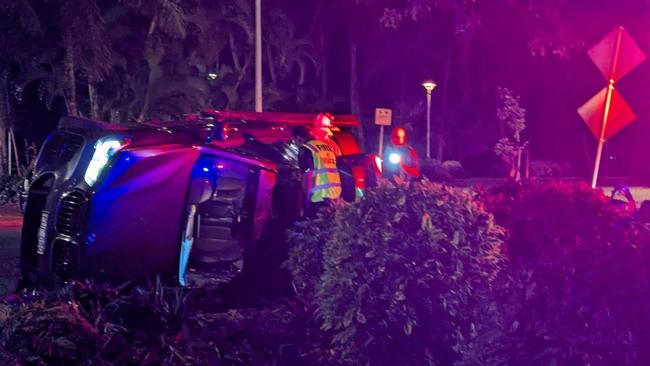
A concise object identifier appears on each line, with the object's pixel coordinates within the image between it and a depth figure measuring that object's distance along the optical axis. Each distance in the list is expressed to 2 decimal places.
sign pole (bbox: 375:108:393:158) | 23.38
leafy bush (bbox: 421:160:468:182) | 29.65
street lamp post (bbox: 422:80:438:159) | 32.01
